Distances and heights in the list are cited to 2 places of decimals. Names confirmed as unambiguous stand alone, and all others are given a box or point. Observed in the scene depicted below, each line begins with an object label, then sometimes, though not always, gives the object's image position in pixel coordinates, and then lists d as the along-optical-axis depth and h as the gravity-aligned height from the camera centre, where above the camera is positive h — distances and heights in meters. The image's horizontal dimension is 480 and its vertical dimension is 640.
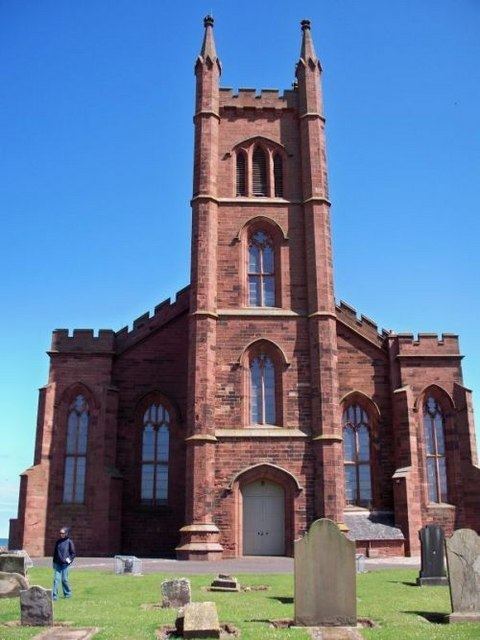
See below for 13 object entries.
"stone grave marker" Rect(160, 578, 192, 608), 13.12 -0.90
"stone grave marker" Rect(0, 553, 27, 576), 15.25 -0.45
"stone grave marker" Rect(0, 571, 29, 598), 14.20 -0.80
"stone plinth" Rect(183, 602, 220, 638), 9.97 -1.07
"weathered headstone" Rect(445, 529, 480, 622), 11.93 -0.54
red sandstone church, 27.00 +5.46
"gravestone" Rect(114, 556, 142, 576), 19.75 -0.63
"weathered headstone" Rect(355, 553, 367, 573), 20.54 -0.67
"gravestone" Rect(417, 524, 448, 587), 17.23 -0.45
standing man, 15.00 -0.37
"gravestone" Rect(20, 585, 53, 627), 11.09 -0.96
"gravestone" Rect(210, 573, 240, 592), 15.69 -0.90
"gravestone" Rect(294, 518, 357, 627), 11.22 -0.56
